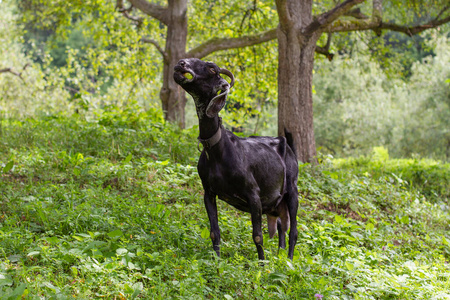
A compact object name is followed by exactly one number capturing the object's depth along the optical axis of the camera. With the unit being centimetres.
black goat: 791
